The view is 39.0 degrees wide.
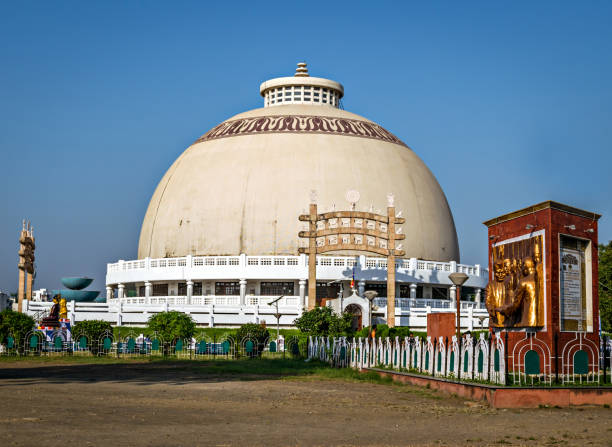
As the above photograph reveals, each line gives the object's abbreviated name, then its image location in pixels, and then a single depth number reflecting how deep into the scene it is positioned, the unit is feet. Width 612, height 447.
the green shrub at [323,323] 118.11
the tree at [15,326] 111.34
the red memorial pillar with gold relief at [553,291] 60.08
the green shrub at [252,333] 112.88
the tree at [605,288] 145.38
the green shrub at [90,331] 112.47
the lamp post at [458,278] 83.76
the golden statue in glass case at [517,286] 61.67
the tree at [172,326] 118.93
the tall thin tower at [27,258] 163.63
